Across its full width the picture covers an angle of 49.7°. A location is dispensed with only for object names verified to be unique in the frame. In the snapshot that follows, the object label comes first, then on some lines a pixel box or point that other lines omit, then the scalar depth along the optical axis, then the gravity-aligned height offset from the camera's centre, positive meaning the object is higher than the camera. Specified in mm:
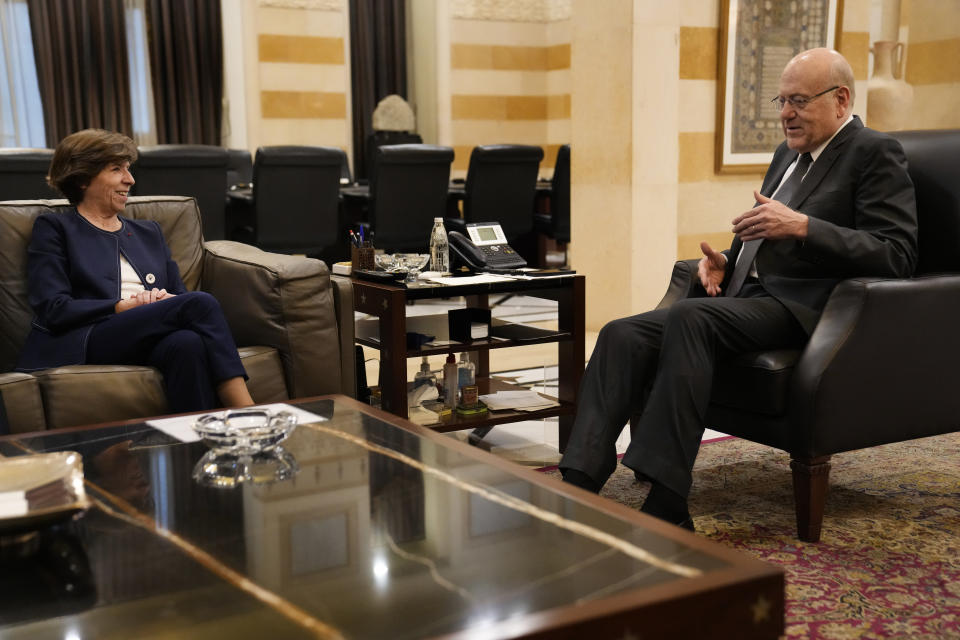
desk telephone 3438 -419
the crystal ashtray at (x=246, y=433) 1968 -580
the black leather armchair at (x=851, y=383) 2557 -662
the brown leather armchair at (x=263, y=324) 2859 -589
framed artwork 5328 +291
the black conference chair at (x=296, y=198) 5879 -413
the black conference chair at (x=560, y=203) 6844 -528
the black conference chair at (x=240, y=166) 7395 -286
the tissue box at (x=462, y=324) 3281 -628
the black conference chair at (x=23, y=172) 5117 -211
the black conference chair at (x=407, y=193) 6086 -406
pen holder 3357 -424
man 2576 -455
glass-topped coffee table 1273 -604
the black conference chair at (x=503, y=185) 6406 -386
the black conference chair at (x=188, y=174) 5496 -254
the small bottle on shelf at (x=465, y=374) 3381 -806
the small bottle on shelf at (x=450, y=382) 3354 -825
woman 2889 -490
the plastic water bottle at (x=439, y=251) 3445 -418
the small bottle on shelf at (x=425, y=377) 3420 -824
